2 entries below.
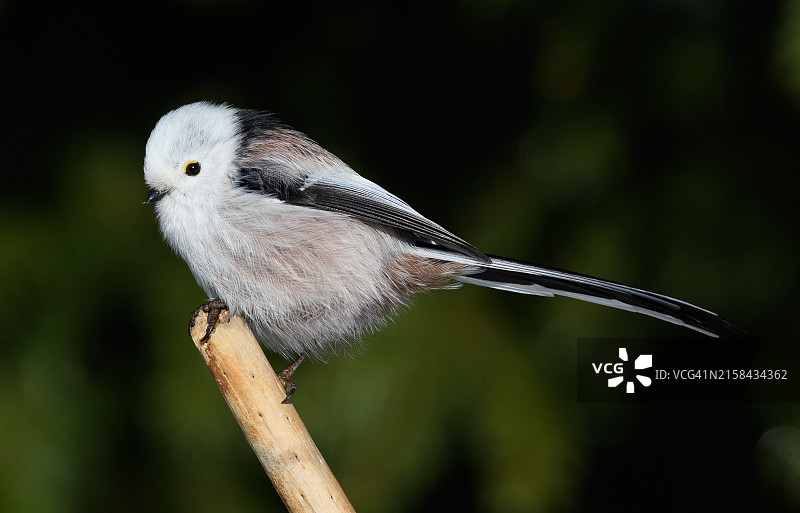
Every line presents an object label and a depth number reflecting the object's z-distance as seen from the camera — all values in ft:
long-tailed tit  8.18
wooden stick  8.06
